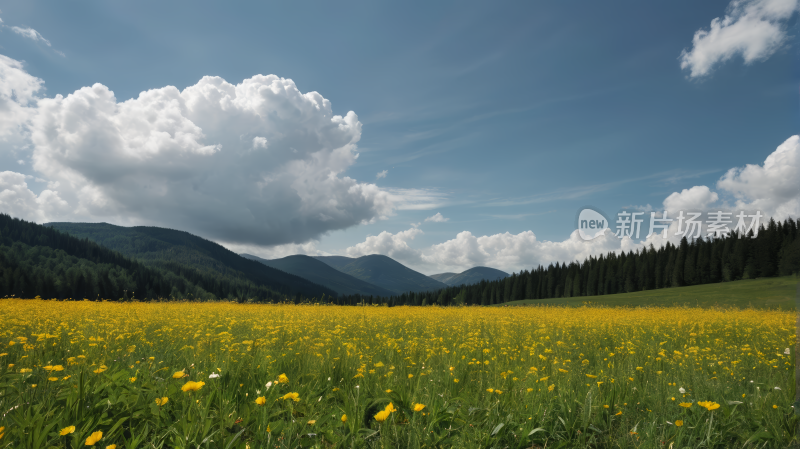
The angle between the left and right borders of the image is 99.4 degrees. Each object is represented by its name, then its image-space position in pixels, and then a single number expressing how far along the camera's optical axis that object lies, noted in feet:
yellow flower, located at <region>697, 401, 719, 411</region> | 9.49
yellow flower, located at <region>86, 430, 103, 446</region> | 7.02
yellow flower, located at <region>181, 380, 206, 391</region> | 8.68
